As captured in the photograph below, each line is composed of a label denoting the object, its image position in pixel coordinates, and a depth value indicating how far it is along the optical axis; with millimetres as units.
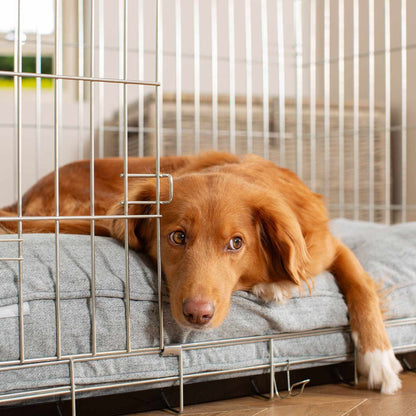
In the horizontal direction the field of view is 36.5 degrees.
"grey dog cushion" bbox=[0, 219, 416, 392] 1257
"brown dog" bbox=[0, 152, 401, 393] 1319
